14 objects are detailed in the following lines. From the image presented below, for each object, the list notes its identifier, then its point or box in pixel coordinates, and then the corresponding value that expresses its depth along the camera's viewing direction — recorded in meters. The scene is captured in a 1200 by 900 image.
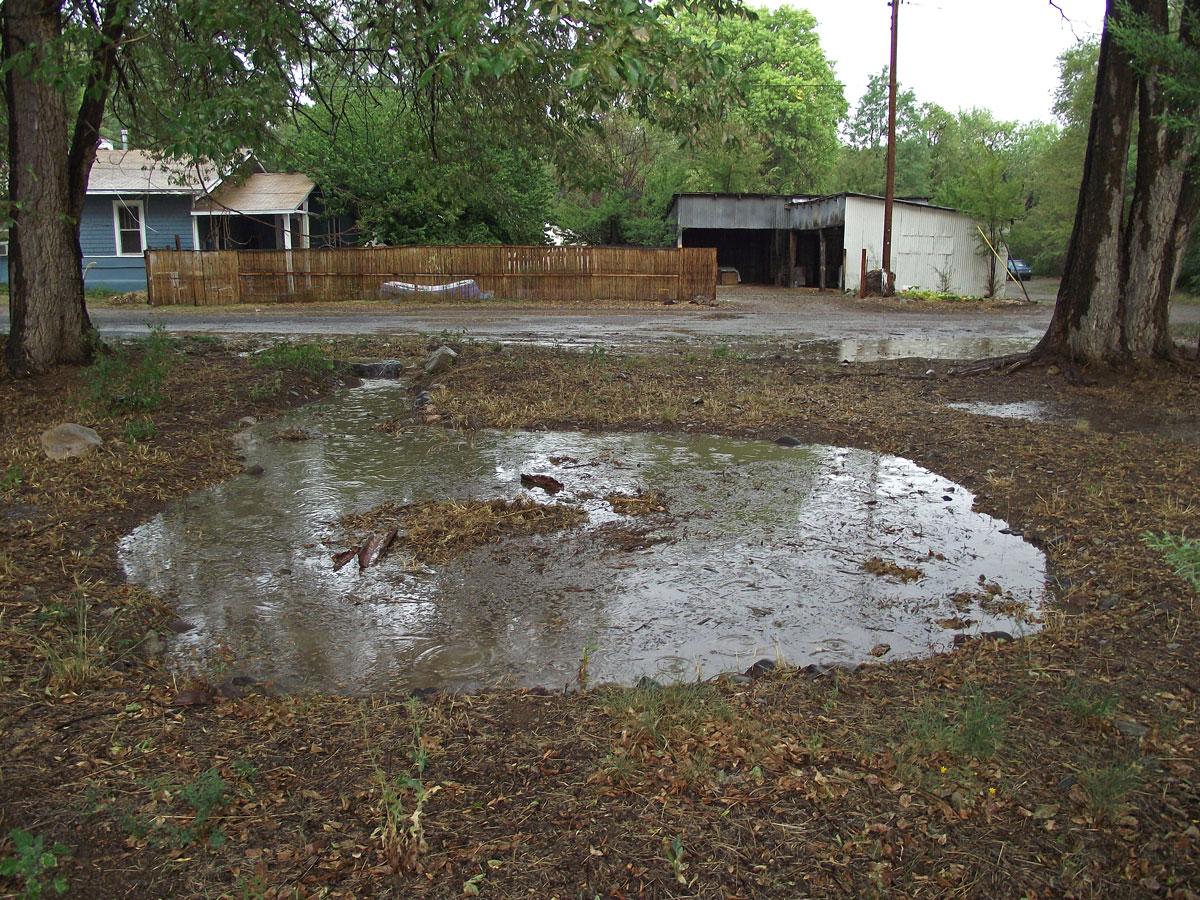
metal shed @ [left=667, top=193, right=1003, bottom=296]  32.81
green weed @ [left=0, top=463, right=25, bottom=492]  6.58
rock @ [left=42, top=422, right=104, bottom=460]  7.43
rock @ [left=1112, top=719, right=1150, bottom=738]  3.49
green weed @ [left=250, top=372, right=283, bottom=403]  10.38
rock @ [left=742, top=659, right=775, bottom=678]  4.21
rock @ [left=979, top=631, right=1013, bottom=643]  4.55
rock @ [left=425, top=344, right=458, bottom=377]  12.31
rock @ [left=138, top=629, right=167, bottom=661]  4.44
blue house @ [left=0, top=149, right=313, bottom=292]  28.72
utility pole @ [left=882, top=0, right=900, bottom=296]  28.92
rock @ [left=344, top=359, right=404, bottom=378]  12.91
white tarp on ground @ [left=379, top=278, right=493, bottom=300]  27.09
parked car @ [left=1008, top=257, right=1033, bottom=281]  41.06
